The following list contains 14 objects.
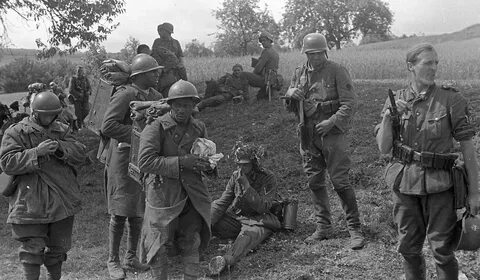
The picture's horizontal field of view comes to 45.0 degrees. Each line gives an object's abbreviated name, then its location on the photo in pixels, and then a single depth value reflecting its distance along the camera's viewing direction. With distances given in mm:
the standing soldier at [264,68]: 13357
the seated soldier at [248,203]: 6691
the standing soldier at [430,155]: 4285
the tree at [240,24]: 52969
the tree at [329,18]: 66625
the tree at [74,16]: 13164
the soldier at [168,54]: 11617
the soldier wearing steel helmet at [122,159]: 5793
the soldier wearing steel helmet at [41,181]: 4934
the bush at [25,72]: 40375
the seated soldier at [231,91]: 14102
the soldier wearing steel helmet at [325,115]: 6148
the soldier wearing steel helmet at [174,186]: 4766
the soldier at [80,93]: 15430
